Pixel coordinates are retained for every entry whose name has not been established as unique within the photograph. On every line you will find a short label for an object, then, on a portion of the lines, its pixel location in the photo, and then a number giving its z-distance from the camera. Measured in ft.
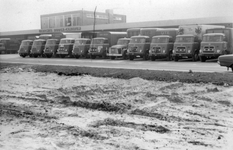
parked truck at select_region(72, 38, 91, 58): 118.11
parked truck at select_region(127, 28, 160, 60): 97.50
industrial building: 172.04
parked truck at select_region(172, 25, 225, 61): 86.31
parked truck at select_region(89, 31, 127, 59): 111.67
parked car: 53.57
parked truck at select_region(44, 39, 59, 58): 130.41
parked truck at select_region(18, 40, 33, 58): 140.39
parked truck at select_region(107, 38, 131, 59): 103.89
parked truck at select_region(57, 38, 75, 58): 124.36
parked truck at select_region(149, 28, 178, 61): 91.64
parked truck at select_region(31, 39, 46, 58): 135.54
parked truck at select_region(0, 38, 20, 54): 175.73
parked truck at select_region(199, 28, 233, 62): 80.48
